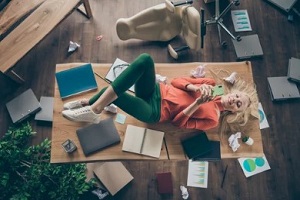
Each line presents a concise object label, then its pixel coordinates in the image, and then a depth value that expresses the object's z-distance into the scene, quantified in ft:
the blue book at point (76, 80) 9.75
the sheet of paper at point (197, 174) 11.68
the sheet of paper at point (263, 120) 12.39
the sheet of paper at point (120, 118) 9.63
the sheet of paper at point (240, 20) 13.70
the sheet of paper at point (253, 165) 11.86
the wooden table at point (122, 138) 9.23
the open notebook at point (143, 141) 9.24
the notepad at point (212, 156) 9.36
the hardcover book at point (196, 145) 9.30
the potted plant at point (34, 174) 10.33
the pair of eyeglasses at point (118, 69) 10.10
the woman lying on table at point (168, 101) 8.71
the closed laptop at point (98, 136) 9.23
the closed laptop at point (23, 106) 12.02
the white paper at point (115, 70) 10.05
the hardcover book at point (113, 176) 11.34
